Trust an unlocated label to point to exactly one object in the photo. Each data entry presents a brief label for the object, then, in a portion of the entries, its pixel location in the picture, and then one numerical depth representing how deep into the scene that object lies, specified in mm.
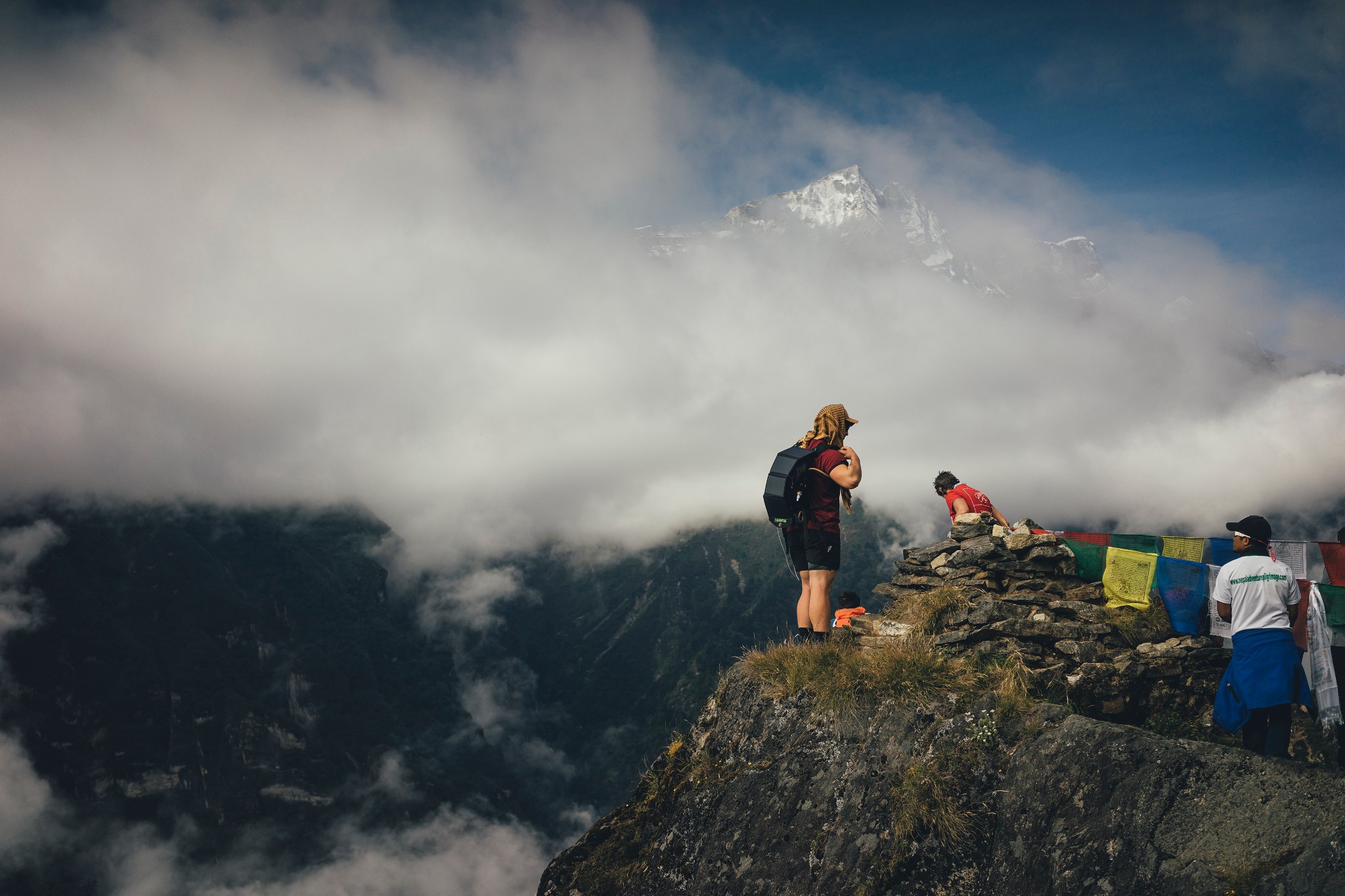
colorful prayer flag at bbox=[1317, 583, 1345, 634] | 8656
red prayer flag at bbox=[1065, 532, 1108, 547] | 14768
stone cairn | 8828
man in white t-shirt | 7445
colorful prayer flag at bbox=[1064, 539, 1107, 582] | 11422
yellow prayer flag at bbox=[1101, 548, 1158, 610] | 10453
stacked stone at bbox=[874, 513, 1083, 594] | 11375
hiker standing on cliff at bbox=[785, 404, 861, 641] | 10844
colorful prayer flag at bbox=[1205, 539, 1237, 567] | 12094
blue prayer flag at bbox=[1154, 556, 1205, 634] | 9914
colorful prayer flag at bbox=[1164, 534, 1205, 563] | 12914
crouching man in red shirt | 13734
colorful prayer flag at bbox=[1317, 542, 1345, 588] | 10461
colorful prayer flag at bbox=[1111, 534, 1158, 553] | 13609
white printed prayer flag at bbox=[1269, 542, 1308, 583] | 10711
